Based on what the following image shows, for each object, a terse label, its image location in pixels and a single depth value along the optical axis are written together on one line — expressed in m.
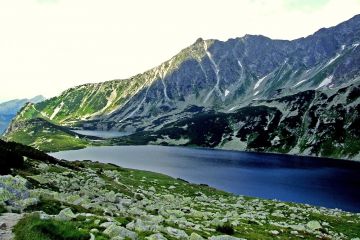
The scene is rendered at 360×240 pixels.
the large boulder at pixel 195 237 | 28.63
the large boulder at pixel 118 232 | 22.82
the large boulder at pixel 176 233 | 28.82
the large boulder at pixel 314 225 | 55.99
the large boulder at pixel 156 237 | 24.35
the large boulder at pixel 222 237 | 31.84
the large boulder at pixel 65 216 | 24.85
